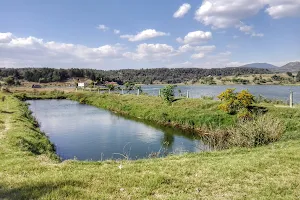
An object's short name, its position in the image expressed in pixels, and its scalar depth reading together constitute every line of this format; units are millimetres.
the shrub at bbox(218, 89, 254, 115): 19302
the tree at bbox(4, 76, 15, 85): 73716
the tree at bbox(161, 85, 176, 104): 27104
